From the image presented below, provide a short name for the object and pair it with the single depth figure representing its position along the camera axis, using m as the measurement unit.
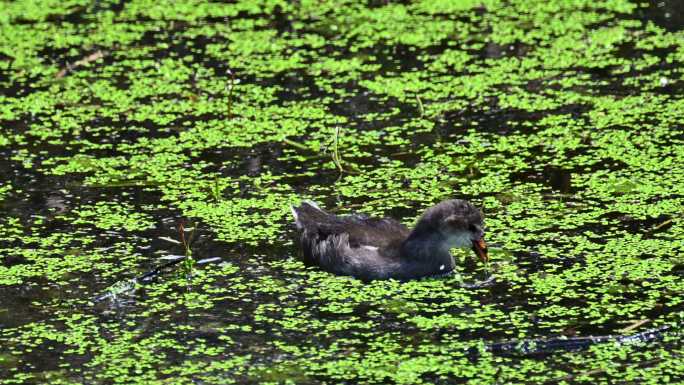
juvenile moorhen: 13.75
